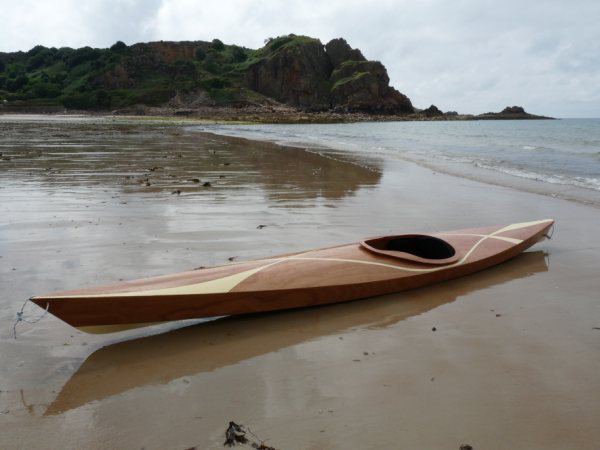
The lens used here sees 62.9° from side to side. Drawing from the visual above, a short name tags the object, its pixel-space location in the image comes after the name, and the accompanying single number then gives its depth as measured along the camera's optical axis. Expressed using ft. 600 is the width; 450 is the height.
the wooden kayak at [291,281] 8.82
